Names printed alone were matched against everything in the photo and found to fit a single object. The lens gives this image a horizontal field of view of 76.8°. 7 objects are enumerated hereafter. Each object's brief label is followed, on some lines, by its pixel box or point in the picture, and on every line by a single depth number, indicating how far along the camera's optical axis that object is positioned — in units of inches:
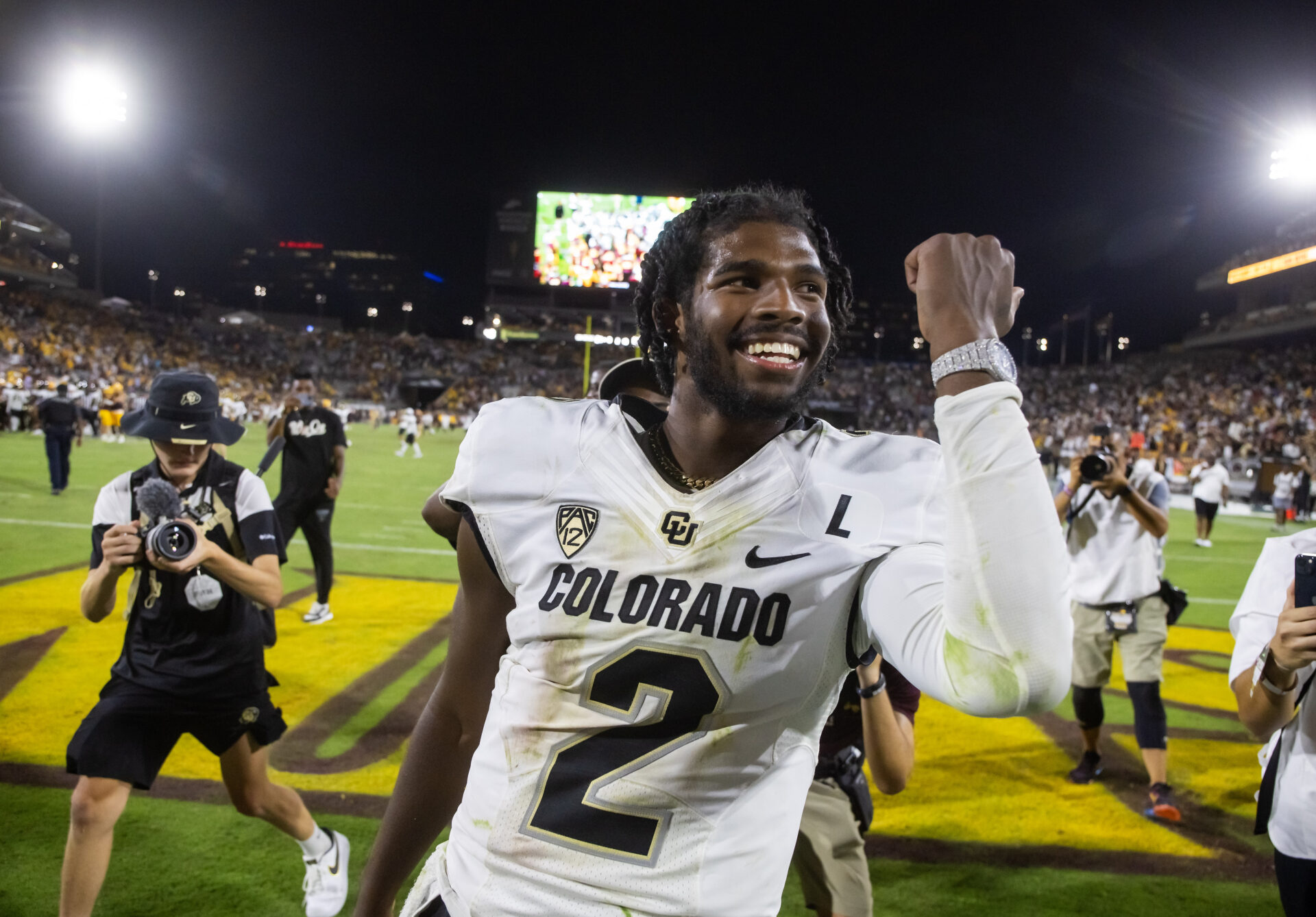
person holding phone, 80.2
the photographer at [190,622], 108.4
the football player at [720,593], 40.8
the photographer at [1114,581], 177.2
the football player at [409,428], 956.0
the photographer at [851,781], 90.7
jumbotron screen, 1384.1
